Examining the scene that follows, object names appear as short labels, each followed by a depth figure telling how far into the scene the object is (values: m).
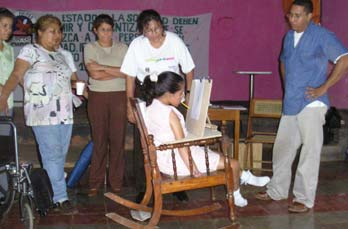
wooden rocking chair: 3.62
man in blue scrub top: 4.11
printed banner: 7.36
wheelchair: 3.53
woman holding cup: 4.07
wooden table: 5.11
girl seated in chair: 3.78
